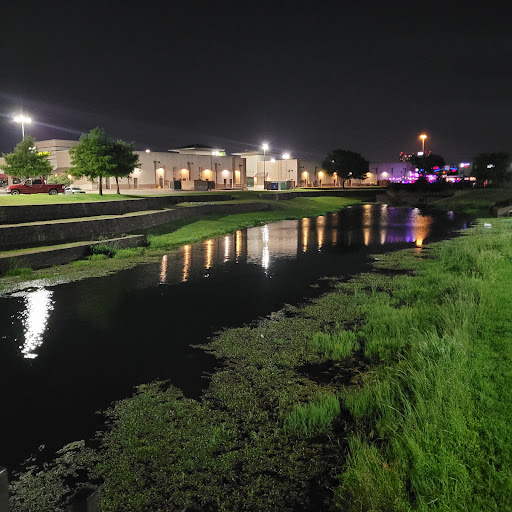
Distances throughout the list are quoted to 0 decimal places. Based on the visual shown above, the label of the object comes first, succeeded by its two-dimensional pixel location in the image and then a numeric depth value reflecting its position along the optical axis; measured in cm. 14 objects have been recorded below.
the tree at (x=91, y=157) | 3631
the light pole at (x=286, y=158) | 10377
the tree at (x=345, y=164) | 10481
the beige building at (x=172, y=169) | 7150
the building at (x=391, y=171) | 13225
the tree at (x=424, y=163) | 11800
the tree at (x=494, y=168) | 12131
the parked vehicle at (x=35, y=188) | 4097
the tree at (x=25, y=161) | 4316
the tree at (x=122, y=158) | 3856
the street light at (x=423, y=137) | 8679
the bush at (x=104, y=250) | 1973
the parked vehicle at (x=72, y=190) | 4939
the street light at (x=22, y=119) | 4275
